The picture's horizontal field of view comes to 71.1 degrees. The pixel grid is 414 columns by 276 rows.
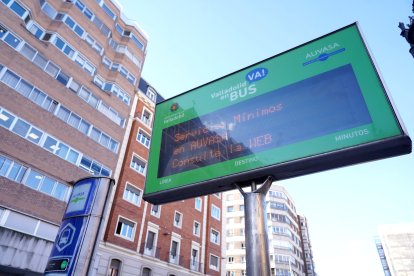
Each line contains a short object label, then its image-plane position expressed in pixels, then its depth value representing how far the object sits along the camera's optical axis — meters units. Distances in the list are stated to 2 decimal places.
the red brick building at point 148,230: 20.69
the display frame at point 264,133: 4.39
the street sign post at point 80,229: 6.38
